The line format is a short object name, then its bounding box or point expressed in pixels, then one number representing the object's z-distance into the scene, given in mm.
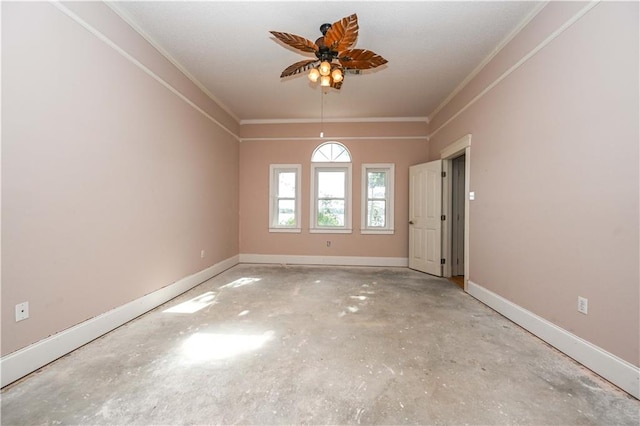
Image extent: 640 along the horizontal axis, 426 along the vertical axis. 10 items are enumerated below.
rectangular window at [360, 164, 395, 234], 5391
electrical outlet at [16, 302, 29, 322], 1731
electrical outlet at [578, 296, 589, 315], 1955
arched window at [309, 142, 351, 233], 5457
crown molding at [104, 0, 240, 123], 2442
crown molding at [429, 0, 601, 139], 1966
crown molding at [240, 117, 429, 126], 5297
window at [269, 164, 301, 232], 5531
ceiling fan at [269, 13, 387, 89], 2195
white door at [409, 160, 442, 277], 4543
